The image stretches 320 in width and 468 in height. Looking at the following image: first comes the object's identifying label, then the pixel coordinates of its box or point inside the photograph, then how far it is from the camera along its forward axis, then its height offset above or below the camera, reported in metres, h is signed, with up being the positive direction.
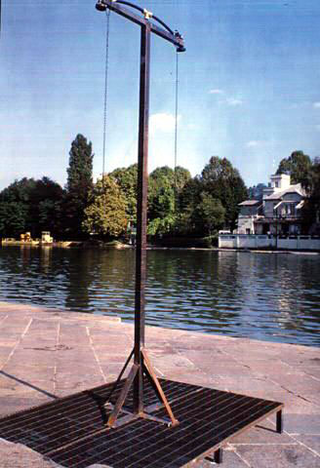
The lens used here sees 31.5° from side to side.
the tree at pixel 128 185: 83.50 +7.58
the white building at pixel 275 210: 81.62 +4.09
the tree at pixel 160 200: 83.56 +5.33
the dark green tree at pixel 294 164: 105.29 +14.05
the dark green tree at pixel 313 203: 71.69 +4.51
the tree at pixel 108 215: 78.50 +2.84
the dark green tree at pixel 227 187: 86.62 +7.79
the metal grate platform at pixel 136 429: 3.13 -1.20
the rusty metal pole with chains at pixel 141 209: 3.92 +0.19
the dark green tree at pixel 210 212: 78.88 +3.48
